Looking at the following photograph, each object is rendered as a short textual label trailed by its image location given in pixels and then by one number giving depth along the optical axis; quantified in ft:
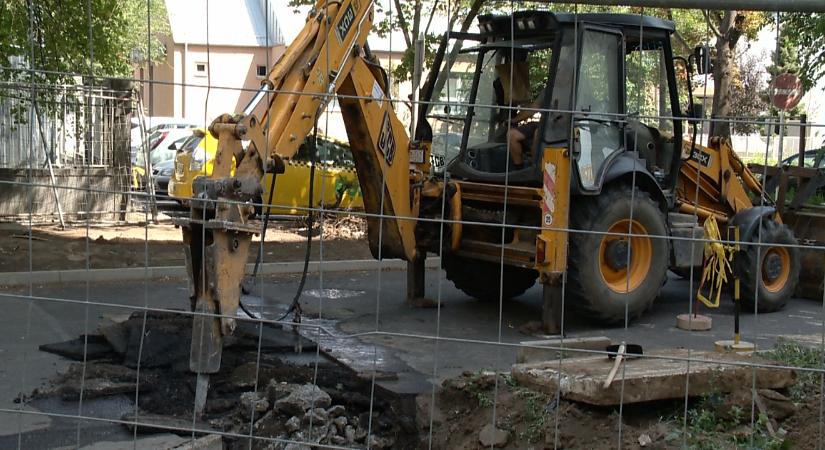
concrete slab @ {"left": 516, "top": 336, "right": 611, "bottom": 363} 18.80
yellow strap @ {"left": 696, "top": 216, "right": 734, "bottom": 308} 24.20
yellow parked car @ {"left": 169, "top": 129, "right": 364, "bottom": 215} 49.19
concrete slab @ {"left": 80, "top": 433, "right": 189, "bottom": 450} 16.20
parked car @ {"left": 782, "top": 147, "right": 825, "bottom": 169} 36.69
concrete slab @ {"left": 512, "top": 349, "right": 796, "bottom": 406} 15.46
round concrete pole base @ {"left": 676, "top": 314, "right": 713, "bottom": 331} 28.30
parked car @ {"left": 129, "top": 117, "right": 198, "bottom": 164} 54.75
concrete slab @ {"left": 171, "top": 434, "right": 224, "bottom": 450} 15.75
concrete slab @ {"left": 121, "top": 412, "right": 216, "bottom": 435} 17.25
